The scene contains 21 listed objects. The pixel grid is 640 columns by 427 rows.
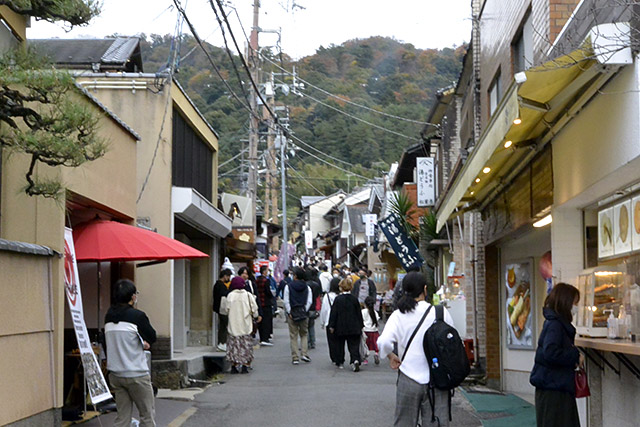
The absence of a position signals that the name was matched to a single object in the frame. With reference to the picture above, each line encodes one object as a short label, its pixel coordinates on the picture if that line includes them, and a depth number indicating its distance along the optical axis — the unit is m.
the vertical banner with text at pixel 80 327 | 9.26
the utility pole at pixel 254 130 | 31.23
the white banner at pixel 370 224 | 44.56
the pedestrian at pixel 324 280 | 29.22
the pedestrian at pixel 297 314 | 18.84
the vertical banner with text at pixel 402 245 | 22.75
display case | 8.19
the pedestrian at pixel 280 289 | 34.17
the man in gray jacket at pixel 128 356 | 8.91
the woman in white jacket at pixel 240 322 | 16.77
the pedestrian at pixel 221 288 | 18.64
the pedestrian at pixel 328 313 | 18.03
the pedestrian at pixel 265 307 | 22.64
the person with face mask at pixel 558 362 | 7.36
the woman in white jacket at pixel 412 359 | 7.50
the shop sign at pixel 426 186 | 26.94
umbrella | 11.25
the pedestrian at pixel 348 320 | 17.42
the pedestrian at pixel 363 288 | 20.55
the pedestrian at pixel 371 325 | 18.91
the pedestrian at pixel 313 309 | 21.31
